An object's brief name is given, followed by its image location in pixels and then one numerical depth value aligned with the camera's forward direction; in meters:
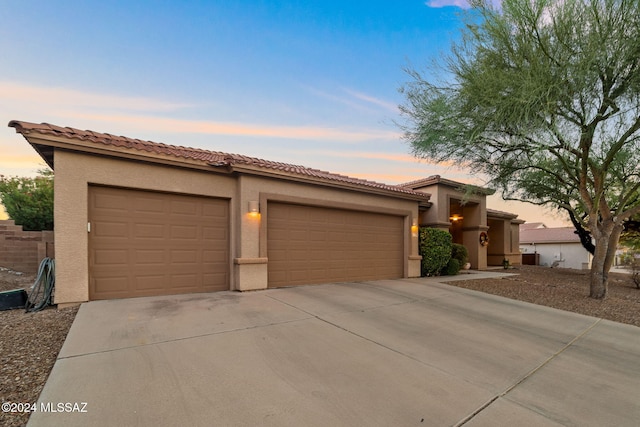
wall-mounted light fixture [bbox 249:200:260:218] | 7.27
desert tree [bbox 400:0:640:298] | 6.10
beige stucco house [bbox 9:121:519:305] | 5.57
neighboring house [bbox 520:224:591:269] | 27.28
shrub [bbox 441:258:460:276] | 11.81
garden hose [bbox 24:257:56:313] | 5.57
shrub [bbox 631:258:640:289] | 11.18
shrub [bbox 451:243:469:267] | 13.14
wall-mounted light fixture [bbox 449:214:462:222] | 15.57
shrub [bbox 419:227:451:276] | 11.27
